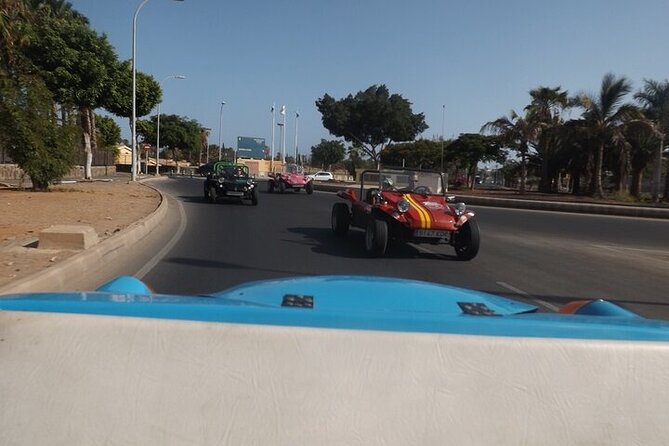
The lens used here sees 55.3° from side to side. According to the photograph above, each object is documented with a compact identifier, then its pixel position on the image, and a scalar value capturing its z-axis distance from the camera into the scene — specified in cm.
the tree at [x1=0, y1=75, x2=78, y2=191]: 2256
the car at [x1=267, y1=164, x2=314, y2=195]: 3622
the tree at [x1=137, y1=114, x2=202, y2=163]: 8944
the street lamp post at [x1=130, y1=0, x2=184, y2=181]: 3850
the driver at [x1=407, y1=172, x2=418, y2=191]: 1308
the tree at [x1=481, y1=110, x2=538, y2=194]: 4853
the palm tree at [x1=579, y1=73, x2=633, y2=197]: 4088
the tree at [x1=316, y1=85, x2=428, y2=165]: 7238
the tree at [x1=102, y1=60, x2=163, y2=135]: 3821
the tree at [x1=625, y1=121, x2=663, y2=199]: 3975
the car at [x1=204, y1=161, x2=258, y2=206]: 2495
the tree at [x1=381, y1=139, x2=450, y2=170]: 7412
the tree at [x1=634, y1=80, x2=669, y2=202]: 4012
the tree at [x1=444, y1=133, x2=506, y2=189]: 6319
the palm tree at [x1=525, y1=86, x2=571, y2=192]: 4721
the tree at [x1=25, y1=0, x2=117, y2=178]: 3325
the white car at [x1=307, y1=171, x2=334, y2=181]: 6586
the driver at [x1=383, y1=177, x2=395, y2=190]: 1298
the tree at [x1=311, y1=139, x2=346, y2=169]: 10781
